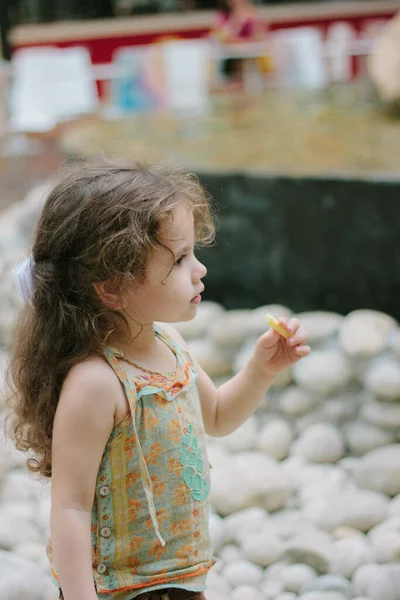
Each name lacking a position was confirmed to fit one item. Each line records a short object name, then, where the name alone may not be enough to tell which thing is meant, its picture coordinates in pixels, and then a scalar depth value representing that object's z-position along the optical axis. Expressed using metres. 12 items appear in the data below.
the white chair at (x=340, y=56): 5.19
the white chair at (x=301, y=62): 4.98
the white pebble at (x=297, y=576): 1.50
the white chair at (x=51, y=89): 4.70
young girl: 0.98
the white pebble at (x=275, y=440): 2.04
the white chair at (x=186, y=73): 4.90
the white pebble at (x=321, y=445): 2.00
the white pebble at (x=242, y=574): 1.54
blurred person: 4.87
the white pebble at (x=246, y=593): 1.48
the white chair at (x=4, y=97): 4.37
